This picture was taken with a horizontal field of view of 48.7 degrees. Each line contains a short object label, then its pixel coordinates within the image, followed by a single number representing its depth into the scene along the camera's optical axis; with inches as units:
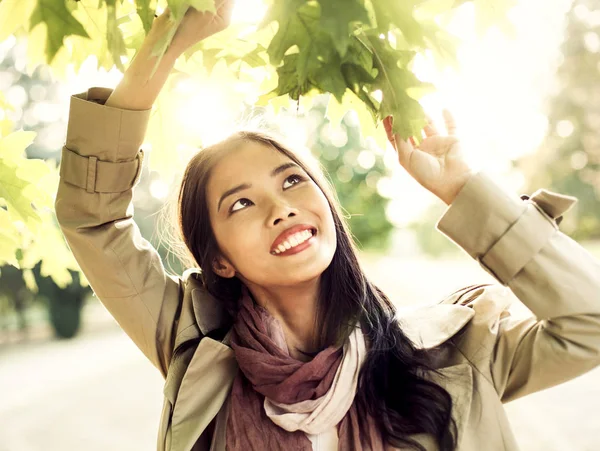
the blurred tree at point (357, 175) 446.9
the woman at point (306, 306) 43.3
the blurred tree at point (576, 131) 406.9
